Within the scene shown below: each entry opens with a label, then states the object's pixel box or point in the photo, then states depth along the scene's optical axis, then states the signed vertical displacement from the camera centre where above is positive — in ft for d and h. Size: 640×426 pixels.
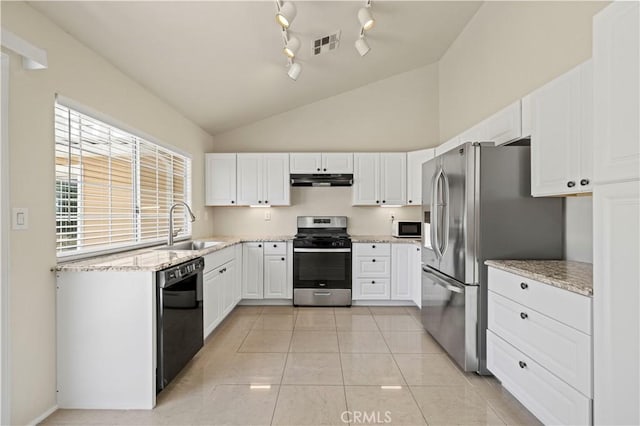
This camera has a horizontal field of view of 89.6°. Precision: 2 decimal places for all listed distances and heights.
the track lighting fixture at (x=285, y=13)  7.39 +4.63
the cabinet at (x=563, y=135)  5.84 +1.51
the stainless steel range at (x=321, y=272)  13.99 -2.66
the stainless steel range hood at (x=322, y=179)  14.83 +1.47
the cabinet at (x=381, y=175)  14.88 +1.65
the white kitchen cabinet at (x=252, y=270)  14.15 -2.62
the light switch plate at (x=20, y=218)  5.70 -0.12
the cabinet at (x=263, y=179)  15.01 +1.49
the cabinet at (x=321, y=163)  14.93 +2.23
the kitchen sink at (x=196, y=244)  11.80 -1.27
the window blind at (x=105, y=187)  7.06 +0.66
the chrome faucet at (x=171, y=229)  10.89 -0.62
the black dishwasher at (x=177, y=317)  6.96 -2.56
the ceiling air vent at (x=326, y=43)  10.15 +5.46
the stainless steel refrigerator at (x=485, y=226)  7.73 -0.39
